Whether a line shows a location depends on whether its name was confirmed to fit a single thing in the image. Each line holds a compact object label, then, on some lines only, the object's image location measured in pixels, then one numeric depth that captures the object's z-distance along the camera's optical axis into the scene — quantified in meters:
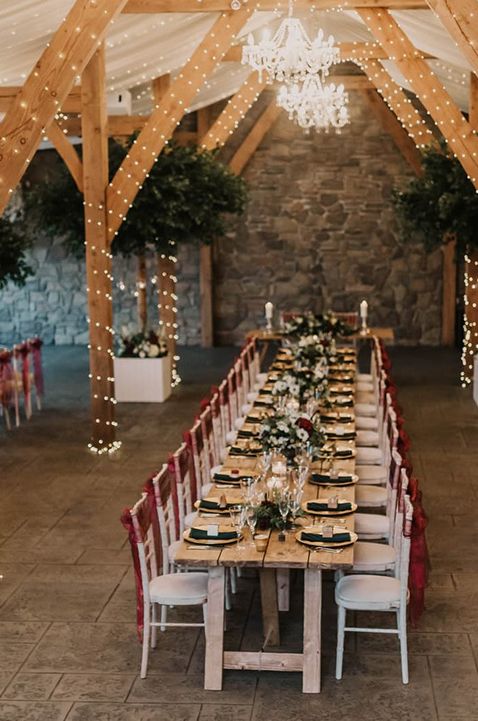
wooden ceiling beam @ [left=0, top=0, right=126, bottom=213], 6.73
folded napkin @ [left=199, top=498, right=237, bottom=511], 6.50
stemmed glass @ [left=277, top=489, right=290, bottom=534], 6.14
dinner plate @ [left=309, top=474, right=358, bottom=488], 7.15
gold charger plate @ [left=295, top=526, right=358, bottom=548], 5.85
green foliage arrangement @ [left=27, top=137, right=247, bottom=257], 12.66
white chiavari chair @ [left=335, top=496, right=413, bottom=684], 5.89
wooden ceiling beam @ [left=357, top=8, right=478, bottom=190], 10.11
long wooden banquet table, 5.69
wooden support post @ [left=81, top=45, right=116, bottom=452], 10.46
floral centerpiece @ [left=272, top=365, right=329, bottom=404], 9.39
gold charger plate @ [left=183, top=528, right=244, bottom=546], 5.90
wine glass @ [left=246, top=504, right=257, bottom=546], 6.06
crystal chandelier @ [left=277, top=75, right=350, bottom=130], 11.26
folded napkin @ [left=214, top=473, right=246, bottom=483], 7.15
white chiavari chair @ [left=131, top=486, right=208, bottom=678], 6.01
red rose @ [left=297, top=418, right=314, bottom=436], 7.49
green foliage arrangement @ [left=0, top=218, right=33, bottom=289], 13.63
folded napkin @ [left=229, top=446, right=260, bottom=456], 7.95
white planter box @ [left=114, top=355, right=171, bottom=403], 13.65
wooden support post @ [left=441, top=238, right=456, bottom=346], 18.21
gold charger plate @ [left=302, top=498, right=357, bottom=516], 6.46
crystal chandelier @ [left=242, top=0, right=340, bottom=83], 9.98
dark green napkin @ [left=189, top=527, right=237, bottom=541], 5.95
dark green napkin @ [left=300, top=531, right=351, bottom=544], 5.91
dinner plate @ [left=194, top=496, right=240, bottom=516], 6.45
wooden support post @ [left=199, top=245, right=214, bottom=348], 18.50
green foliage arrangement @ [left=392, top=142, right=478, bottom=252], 12.85
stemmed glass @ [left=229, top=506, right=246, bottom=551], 5.95
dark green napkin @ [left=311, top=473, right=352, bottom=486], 7.17
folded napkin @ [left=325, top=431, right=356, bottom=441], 8.51
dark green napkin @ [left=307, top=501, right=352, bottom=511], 6.52
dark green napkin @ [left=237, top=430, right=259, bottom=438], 8.55
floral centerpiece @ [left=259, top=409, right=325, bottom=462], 7.44
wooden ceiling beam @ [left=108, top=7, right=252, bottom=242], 10.59
